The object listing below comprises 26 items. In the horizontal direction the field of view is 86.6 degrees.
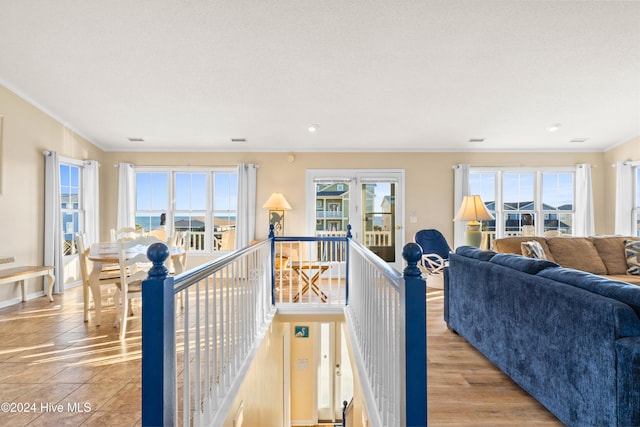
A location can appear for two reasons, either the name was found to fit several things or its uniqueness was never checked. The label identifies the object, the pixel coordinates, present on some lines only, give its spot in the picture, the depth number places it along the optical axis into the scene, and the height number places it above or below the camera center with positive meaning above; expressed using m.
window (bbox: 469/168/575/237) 6.27 +0.33
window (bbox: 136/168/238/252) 6.22 +0.23
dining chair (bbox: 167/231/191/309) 4.10 -0.57
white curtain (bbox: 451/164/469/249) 6.03 +0.58
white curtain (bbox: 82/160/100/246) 5.64 +0.26
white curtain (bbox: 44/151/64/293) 4.83 -0.01
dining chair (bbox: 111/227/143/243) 4.59 -0.23
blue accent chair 5.23 -0.60
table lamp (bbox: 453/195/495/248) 4.59 +0.00
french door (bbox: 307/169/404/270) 6.09 +0.19
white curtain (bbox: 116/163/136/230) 5.97 +0.38
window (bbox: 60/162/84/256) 5.34 +0.18
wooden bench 3.97 -0.72
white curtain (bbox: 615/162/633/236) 5.83 +0.27
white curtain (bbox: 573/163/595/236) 6.04 +0.25
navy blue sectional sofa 1.54 -0.67
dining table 3.35 -0.43
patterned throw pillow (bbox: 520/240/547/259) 3.66 -0.37
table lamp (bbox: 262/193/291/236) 5.60 +0.13
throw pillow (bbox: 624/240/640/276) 3.80 -0.46
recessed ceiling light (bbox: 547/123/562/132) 5.19 +1.37
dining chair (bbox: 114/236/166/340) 3.18 -0.64
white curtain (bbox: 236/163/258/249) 5.97 +0.19
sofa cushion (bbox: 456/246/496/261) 2.87 -0.33
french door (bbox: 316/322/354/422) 6.38 -3.06
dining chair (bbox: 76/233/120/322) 3.55 -0.67
